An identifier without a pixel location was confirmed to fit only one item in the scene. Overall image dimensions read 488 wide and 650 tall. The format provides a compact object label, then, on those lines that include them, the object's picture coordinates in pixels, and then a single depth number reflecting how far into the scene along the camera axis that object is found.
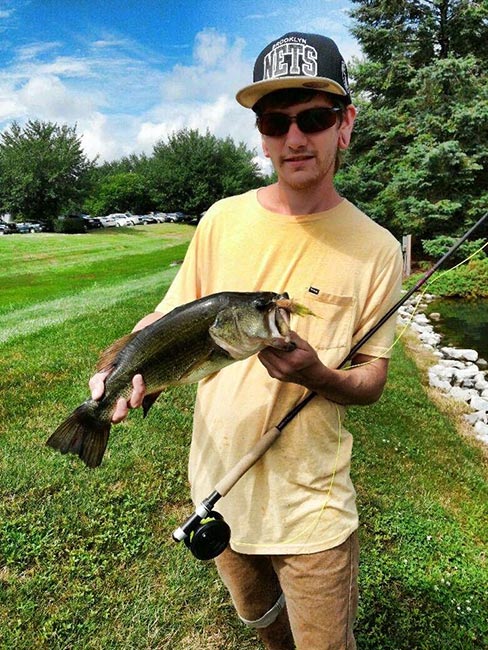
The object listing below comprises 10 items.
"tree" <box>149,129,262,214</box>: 75.44
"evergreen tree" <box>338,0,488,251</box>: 20.25
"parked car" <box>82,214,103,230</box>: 57.46
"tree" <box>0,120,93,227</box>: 59.56
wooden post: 20.30
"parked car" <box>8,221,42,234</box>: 52.97
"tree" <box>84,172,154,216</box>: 75.25
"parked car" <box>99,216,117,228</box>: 60.09
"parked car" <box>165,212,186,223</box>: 72.96
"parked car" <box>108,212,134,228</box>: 60.78
